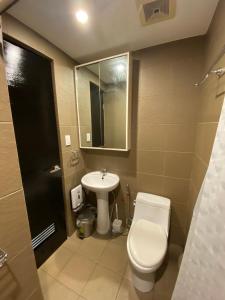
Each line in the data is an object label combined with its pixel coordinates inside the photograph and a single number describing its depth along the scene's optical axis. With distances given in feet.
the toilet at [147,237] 3.62
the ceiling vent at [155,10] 3.05
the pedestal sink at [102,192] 5.64
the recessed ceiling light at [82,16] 3.33
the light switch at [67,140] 5.41
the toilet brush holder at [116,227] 6.10
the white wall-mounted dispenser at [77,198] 5.77
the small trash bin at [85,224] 5.89
